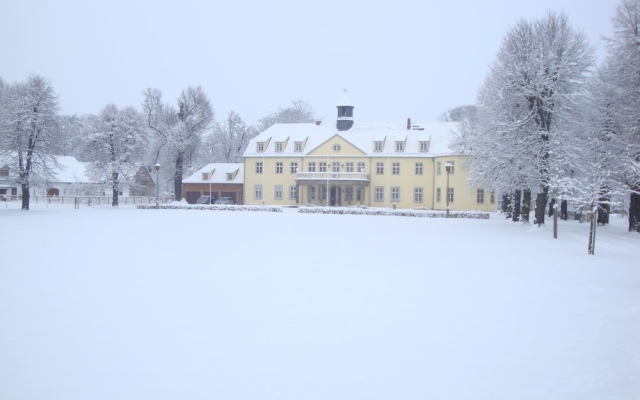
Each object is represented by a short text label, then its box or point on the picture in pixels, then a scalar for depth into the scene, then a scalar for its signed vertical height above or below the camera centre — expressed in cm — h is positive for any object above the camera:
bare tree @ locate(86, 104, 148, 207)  4844 +470
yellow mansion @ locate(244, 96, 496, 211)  4955 +324
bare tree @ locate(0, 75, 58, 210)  3959 +524
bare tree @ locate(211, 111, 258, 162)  7494 +860
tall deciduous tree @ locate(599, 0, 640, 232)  2309 +550
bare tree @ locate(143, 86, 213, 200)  5472 +771
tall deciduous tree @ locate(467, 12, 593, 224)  2683 +538
